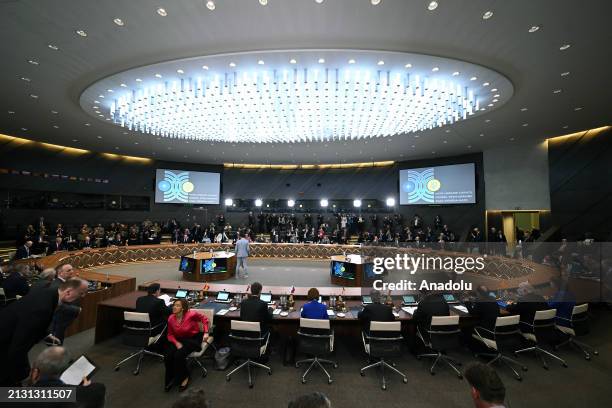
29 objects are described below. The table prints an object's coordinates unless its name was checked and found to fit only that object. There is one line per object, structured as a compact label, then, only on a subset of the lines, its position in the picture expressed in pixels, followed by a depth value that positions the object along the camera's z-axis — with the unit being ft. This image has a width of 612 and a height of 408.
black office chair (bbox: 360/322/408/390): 12.00
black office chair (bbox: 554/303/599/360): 14.26
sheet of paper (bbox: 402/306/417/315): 14.78
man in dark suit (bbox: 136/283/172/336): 13.00
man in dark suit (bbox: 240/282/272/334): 12.64
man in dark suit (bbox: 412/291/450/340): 13.19
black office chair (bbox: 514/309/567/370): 13.48
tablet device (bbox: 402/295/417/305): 16.03
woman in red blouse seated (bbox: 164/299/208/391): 11.40
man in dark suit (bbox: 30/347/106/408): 5.68
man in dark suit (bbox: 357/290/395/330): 12.65
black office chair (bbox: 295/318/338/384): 12.21
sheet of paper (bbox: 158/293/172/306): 15.60
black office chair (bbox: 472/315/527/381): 12.71
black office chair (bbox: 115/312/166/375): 12.69
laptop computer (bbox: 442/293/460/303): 16.60
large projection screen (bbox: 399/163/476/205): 45.50
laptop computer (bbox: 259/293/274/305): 16.17
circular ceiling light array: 19.80
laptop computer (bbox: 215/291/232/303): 16.37
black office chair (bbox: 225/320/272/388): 11.87
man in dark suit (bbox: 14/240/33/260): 28.58
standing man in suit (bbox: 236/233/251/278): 31.78
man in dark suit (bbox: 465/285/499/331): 13.05
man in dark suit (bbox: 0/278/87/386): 7.20
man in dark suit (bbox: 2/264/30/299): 15.84
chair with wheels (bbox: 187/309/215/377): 12.01
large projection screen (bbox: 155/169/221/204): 54.54
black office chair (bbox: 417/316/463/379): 12.66
